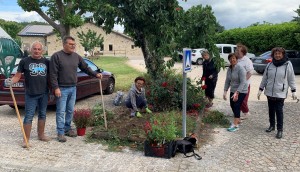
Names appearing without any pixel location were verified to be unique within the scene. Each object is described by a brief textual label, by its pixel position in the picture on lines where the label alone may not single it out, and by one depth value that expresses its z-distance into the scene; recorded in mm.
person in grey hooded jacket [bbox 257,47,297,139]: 6188
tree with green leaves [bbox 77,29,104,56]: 40500
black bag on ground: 5254
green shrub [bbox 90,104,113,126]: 6886
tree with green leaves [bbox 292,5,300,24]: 19559
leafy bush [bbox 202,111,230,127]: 7417
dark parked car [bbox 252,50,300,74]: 18500
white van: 25525
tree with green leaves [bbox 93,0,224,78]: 6910
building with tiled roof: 59953
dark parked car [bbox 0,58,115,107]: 7723
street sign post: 5257
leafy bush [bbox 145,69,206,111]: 7594
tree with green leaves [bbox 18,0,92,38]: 13695
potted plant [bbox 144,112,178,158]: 5098
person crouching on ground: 7328
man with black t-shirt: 5500
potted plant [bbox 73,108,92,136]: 6152
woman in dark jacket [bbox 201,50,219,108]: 8438
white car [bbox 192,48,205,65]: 27231
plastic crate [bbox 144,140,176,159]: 5109
